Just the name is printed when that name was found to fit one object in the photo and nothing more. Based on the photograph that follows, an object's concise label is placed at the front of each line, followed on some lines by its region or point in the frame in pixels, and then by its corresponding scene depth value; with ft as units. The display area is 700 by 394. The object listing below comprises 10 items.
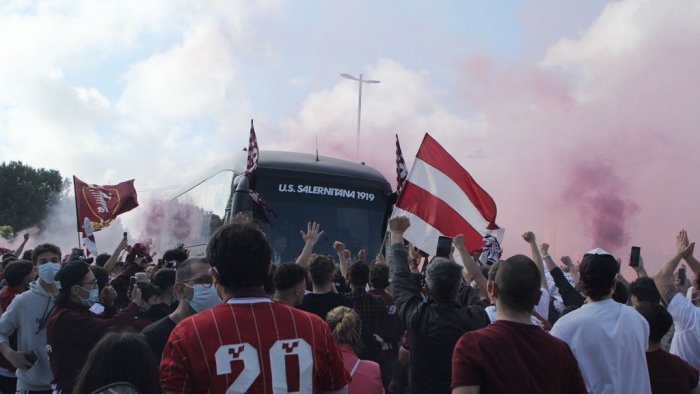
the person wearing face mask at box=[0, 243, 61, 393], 18.15
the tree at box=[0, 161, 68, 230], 175.11
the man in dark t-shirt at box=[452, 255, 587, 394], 9.68
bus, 38.88
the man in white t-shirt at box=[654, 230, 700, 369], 16.60
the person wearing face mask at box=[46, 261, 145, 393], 15.47
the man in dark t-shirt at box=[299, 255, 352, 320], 17.88
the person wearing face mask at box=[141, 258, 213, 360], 12.46
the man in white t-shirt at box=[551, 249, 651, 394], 11.87
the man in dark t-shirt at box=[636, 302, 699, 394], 13.79
